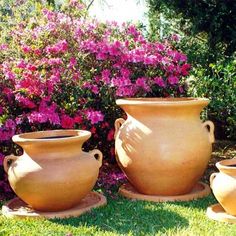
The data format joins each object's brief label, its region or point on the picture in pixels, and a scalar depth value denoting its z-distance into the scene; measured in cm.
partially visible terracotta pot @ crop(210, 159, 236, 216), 379
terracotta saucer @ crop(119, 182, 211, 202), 458
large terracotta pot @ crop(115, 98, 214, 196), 447
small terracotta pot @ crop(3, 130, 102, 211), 398
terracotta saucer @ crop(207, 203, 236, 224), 386
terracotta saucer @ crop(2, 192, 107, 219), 409
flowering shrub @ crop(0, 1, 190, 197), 517
